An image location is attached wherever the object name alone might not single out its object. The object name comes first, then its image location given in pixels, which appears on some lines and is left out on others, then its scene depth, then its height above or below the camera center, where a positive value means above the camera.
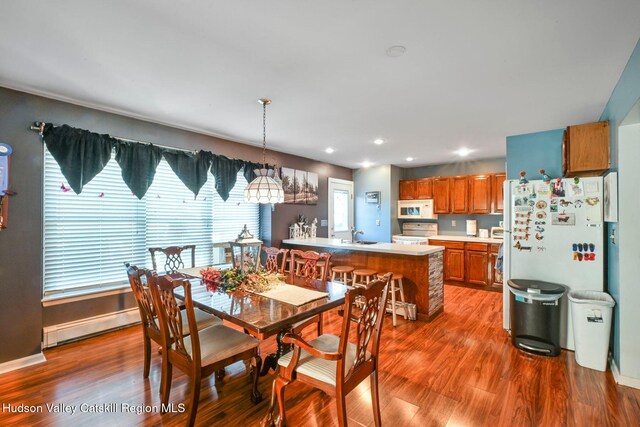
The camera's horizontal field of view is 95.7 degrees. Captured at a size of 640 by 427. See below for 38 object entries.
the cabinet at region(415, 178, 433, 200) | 6.01 +0.55
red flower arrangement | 2.35 -0.54
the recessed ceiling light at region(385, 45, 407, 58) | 1.91 +1.11
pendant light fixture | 2.56 +0.21
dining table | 1.68 -0.61
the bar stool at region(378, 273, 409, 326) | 3.39 -0.95
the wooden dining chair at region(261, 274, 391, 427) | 1.51 -0.86
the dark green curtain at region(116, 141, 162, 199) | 3.17 +0.58
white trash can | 2.41 -0.97
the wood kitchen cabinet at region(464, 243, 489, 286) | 5.05 -0.85
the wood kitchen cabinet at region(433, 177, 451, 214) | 5.80 +0.42
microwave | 5.99 +0.12
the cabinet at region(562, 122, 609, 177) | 2.62 +0.62
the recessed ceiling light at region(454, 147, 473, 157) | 4.73 +1.07
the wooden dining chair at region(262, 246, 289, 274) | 3.18 -0.48
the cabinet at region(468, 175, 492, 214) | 5.32 +0.39
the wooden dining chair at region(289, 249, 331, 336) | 2.77 -0.53
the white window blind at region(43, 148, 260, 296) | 2.87 -0.12
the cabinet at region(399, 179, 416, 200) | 6.25 +0.56
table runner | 2.04 -0.60
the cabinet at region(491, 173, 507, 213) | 5.18 +0.41
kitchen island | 3.56 -0.66
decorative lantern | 2.34 -0.31
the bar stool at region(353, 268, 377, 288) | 3.61 -0.80
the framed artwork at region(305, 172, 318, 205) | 5.37 +0.48
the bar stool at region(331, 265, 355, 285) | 3.79 -0.73
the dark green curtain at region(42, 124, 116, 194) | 2.74 +0.63
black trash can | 2.70 -0.96
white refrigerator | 2.70 -0.20
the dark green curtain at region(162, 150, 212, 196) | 3.60 +0.62
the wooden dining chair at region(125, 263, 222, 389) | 2.00 -0.73
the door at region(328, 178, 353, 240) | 5.96 +0.14
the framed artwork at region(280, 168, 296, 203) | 4.90 +0.54
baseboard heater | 2.80 -1.16
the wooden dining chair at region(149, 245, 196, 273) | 3.20 -0.49
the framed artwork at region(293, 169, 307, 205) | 5.12 +0.51
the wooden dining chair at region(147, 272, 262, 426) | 1.68 -0.86
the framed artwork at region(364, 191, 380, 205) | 6.22 +0.38
